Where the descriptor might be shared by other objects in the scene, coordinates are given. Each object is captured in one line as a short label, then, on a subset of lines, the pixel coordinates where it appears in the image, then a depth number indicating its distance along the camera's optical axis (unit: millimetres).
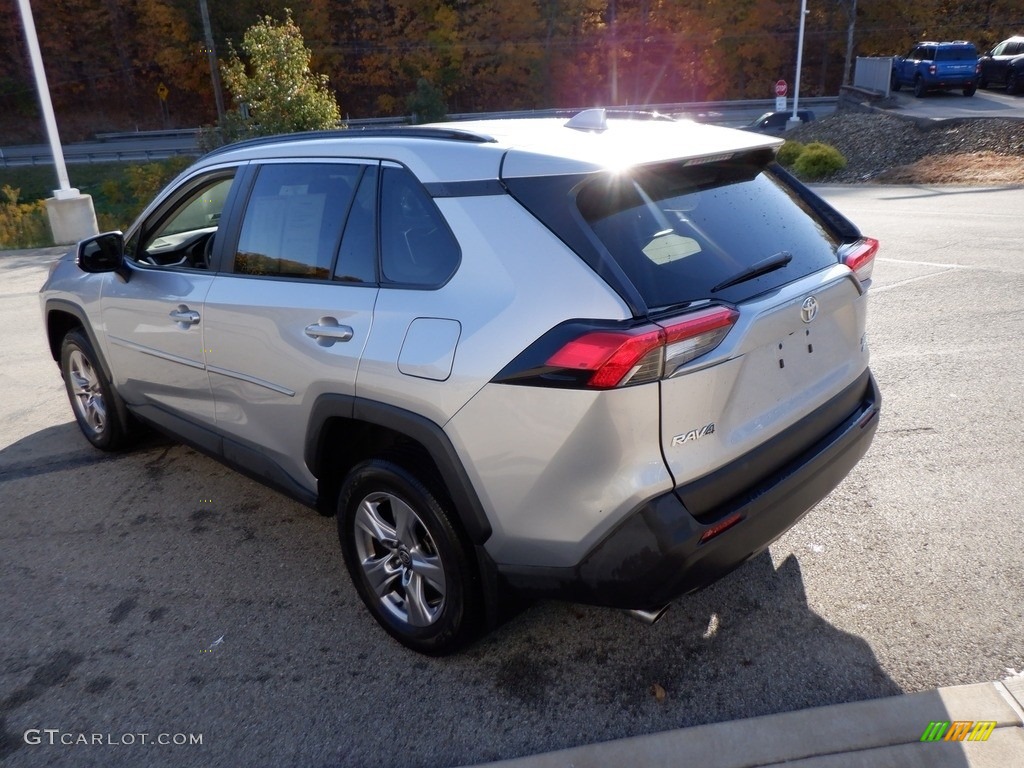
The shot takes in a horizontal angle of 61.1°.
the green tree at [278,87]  20375
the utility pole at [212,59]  42812
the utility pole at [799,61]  33538
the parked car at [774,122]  33062
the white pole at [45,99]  14453
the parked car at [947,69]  28906
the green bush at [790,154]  21781
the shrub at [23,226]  18328
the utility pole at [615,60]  58931
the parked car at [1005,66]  29684
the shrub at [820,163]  20594
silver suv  2551
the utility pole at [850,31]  48000
